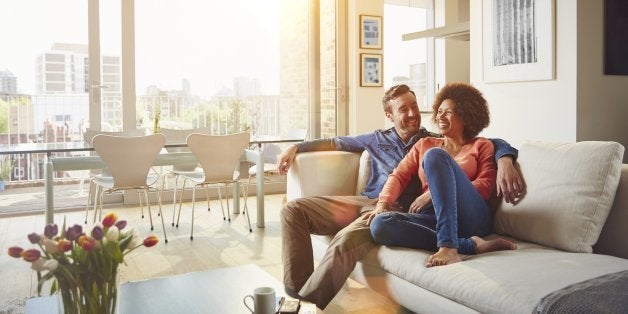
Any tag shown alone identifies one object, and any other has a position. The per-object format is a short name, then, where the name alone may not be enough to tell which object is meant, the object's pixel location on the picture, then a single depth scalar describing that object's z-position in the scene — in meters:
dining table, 4.06
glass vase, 1.48
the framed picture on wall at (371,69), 7.02
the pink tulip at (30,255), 1.39
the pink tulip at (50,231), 1.49
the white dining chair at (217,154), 4.27
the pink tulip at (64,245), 1.44
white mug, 1.70
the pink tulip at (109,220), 1.50
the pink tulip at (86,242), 1.44
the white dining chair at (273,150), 5.72
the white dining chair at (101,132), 4.94
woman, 2.26
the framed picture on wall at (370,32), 6.99
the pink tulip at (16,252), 1.41
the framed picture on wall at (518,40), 4.15
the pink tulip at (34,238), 1.43
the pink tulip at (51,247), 1.43
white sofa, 1.87
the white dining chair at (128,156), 4.00
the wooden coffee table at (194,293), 1.86
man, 2.40
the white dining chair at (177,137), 5.37
